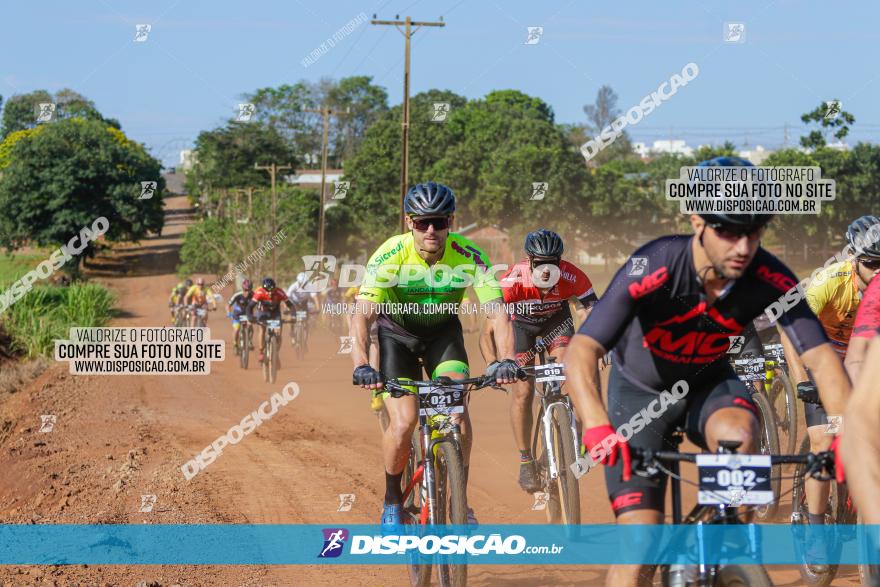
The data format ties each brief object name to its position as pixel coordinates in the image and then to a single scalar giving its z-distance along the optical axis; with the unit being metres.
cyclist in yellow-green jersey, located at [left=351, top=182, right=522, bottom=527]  6.56
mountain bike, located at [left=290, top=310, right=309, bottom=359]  24.56
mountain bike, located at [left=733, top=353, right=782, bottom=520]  8.27
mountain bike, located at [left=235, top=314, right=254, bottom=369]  21.85
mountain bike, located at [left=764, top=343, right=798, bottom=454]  8.95
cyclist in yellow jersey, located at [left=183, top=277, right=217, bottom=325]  27.50
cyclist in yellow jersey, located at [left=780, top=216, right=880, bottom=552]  6.67
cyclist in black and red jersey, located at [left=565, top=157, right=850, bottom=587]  4.03
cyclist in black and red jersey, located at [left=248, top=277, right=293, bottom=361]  19.58
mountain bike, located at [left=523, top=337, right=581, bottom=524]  7.70
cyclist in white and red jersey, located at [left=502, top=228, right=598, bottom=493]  8.60
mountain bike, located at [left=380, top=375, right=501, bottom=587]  5.91
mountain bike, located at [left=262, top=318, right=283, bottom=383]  19.36
